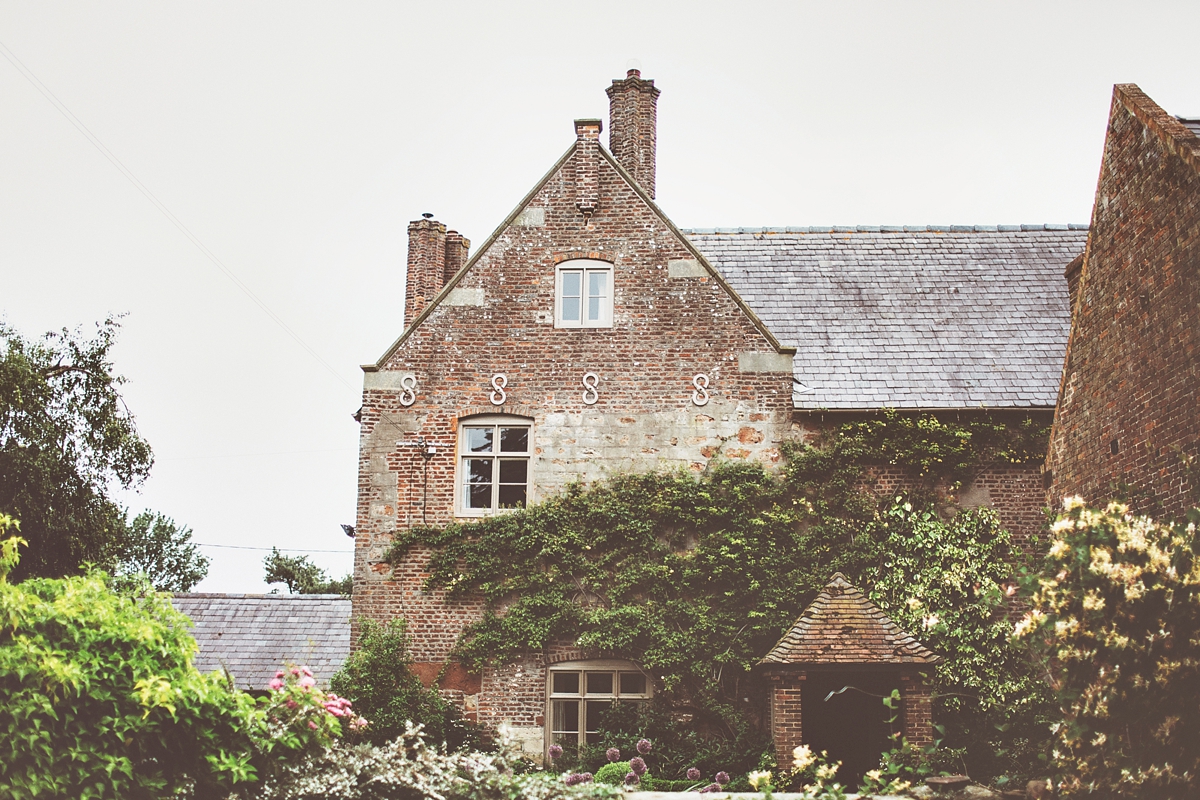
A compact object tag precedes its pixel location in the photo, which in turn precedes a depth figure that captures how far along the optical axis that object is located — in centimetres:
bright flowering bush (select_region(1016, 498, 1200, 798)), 678
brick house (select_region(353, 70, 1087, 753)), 1519
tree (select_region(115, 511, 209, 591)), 4697
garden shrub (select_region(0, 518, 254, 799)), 671
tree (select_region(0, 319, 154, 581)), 1669
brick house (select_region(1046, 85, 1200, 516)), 970
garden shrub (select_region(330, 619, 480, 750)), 1426
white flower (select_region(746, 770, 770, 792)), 742
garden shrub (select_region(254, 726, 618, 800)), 773
